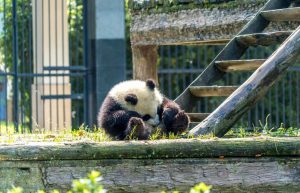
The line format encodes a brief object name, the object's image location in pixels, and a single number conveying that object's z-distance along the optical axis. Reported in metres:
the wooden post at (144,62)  20.91
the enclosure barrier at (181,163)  11.66
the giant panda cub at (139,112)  13.35
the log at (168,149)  11.62
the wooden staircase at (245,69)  13.27
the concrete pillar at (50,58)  26.83
